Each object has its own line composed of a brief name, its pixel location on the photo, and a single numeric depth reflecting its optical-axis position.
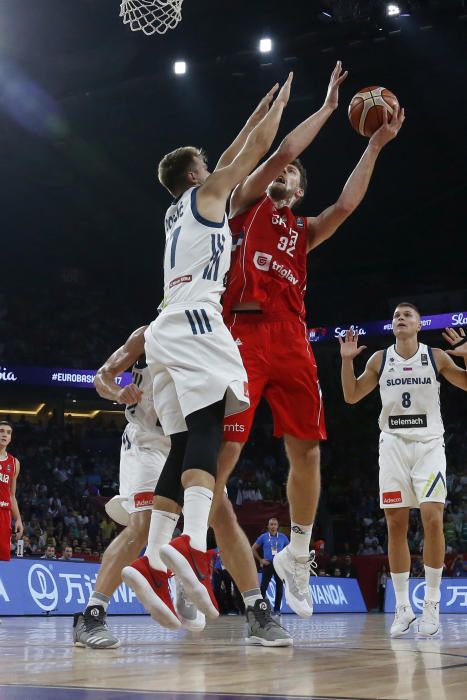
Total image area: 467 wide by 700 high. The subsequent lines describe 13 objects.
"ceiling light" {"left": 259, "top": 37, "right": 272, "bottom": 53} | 17.83
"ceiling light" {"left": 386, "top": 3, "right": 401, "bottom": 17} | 16.66
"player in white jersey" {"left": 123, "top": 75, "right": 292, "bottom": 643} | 3.36
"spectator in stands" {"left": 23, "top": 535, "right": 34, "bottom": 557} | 17.16
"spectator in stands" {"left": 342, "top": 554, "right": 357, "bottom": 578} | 17.52
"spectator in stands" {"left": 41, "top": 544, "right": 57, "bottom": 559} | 14.53
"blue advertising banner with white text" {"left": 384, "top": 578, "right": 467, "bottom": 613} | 13.88
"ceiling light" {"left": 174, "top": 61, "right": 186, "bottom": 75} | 18.50
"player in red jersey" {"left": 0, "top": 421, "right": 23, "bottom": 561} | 10.27
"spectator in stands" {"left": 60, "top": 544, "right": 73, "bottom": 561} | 14.48
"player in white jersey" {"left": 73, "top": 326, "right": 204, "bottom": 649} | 4.53
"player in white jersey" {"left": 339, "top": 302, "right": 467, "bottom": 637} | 6.31
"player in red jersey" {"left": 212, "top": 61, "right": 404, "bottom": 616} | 4.59
